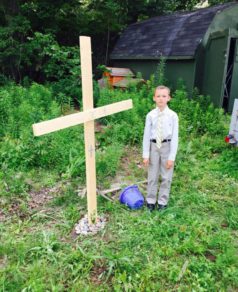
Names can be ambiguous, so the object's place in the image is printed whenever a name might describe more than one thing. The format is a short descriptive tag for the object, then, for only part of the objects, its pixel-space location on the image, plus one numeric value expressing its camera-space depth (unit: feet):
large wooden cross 8.00
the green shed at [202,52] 22.56
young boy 9.87
